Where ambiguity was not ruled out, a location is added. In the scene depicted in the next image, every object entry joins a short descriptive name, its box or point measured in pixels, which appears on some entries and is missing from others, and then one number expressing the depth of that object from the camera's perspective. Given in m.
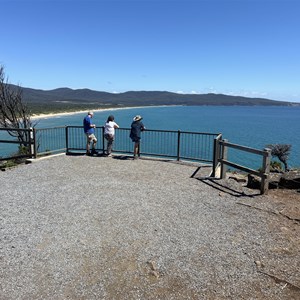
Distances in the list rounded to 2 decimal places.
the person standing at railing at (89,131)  13.11
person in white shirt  12.98
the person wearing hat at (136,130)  12.46
